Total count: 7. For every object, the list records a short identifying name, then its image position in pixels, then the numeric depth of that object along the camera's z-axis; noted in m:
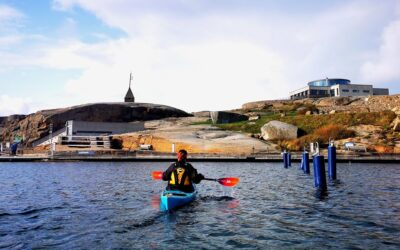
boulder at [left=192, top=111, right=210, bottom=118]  100.40
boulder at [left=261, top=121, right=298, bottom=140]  63.25
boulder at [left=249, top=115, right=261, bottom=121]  79.07
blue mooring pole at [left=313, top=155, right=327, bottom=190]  23.32
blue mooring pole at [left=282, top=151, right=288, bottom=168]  41.74
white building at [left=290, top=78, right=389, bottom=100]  119.62
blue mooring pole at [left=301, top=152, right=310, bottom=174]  35.91
